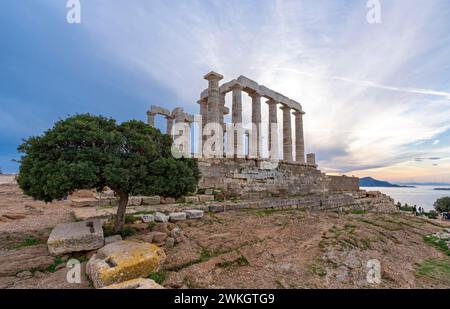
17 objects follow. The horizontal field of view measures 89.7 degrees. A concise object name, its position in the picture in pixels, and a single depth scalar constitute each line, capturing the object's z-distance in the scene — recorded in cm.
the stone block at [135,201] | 1037
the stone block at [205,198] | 1188
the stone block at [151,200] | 1092
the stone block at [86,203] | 1068
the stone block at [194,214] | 831
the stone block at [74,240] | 483
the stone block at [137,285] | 321
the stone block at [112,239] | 535
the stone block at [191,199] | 1142
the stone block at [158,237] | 584
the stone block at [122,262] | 368
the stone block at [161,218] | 748
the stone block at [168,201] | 1130
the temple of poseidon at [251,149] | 1428
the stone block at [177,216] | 779
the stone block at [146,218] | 741
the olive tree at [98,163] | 484
